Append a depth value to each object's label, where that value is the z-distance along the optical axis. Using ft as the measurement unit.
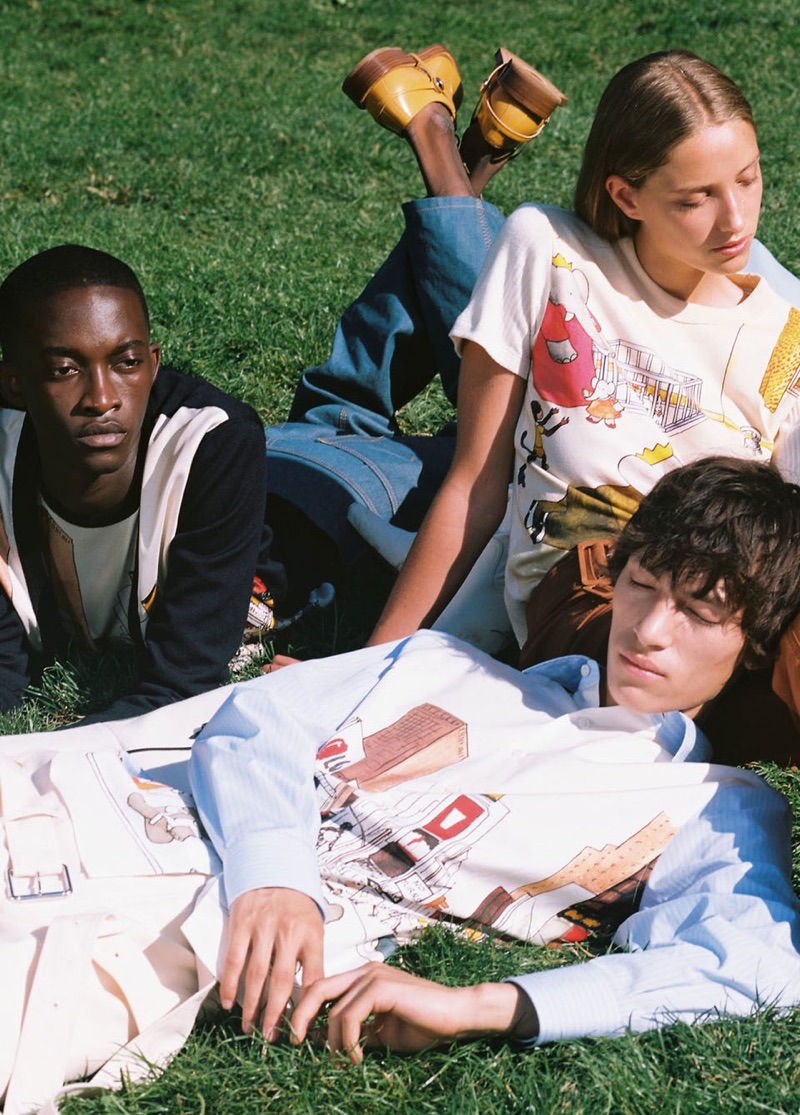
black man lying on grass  10.28
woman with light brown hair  10.11
